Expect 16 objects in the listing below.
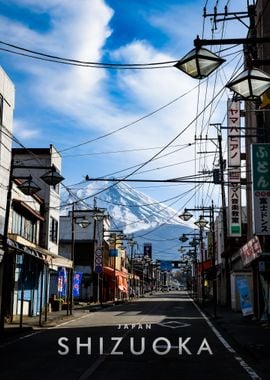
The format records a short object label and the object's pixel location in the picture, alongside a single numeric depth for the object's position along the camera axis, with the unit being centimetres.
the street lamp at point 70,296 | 3344
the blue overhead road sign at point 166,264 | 11594
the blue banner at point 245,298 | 2788
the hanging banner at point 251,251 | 2377
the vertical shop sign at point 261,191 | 2208
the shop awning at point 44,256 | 2078
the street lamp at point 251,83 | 787
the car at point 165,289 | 16275
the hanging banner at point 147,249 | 12344
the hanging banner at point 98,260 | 5350
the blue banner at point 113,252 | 6491
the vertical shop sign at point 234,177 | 3172
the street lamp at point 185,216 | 2856
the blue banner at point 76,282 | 4688
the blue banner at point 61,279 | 3909
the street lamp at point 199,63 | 771
